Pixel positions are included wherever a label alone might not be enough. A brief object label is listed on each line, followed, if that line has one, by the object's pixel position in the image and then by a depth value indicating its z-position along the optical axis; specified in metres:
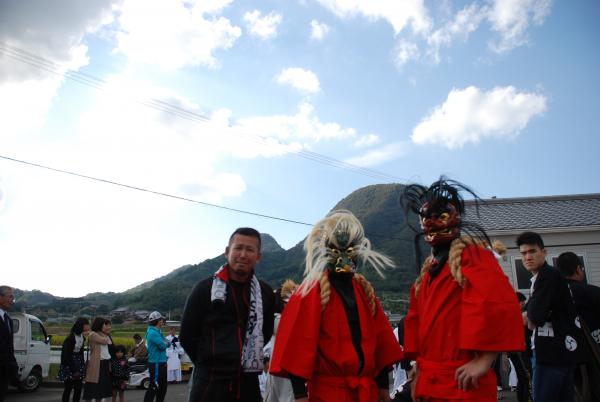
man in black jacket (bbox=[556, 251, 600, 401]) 4.39
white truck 13.46
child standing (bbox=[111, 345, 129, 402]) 9.20
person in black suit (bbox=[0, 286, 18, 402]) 6.24
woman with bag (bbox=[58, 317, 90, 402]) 8.62
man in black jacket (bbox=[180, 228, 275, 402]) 3.39
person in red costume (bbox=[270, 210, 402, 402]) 2.98
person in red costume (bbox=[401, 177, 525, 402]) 2.58
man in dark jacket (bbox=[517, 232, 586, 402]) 4.20
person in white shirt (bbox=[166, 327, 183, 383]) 12.04
